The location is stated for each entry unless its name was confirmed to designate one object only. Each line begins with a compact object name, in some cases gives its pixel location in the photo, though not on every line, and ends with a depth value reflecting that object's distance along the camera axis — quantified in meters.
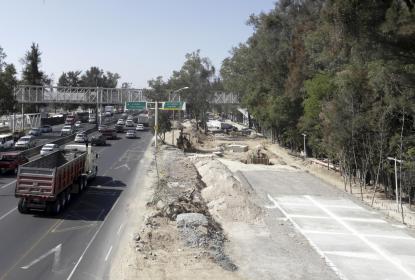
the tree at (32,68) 120.44
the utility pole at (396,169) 27.54
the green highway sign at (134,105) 52.62
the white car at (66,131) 75.50
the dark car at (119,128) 89.53
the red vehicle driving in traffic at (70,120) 105.44
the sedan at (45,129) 79.81
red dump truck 23.62
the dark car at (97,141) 63.34
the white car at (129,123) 103.12
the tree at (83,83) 190.54
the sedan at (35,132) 72.53
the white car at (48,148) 49.90
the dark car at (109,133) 73.68
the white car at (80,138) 63.28
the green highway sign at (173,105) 54.75
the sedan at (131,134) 78.00
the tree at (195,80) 96.31
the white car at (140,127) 95.75
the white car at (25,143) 53.74
